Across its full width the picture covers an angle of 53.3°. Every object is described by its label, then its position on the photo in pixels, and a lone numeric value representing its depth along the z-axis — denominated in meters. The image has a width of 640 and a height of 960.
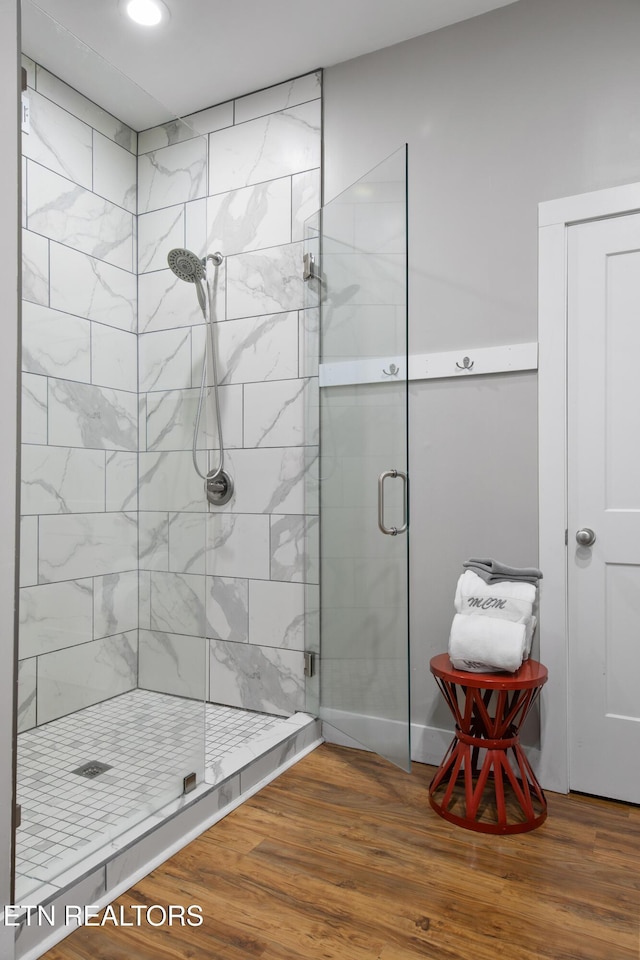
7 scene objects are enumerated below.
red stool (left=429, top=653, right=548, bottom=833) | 1.88
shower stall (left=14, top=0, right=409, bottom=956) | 1.53
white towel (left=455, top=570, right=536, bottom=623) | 1.96
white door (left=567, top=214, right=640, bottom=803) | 2.06
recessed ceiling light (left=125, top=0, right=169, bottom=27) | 2.17
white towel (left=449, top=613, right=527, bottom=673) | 1.88
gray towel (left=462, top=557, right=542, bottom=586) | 2.04
